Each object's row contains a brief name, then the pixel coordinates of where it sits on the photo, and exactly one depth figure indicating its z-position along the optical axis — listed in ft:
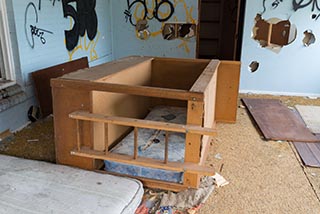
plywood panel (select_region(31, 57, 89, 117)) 11.24
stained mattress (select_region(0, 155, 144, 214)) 5.74
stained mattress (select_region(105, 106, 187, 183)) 7.08
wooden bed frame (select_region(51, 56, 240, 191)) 6.43
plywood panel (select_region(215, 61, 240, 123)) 11.05
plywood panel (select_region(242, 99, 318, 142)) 10.43
